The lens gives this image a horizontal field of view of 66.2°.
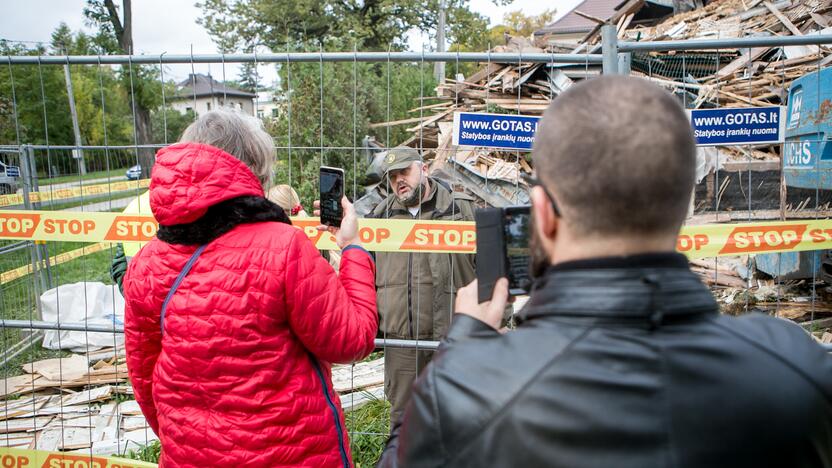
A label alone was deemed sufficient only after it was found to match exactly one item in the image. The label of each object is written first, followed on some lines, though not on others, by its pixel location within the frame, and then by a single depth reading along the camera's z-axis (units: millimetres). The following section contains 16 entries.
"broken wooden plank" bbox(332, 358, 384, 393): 5562
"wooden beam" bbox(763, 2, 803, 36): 10583
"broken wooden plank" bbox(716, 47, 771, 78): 10203
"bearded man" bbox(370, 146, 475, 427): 4113
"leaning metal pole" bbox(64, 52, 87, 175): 4914
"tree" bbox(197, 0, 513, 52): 30016
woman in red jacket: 1930
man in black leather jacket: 991
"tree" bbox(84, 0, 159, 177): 24156
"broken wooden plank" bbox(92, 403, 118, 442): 4867
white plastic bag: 6953
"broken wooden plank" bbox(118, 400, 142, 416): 5250
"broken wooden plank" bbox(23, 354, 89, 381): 6223
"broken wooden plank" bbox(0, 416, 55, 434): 5139
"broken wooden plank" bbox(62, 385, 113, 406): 5629
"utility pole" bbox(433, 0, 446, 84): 20983
